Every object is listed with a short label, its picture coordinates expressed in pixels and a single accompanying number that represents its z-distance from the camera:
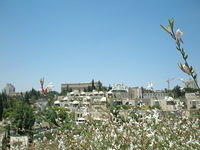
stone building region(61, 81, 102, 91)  99.16
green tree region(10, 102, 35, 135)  26.68
